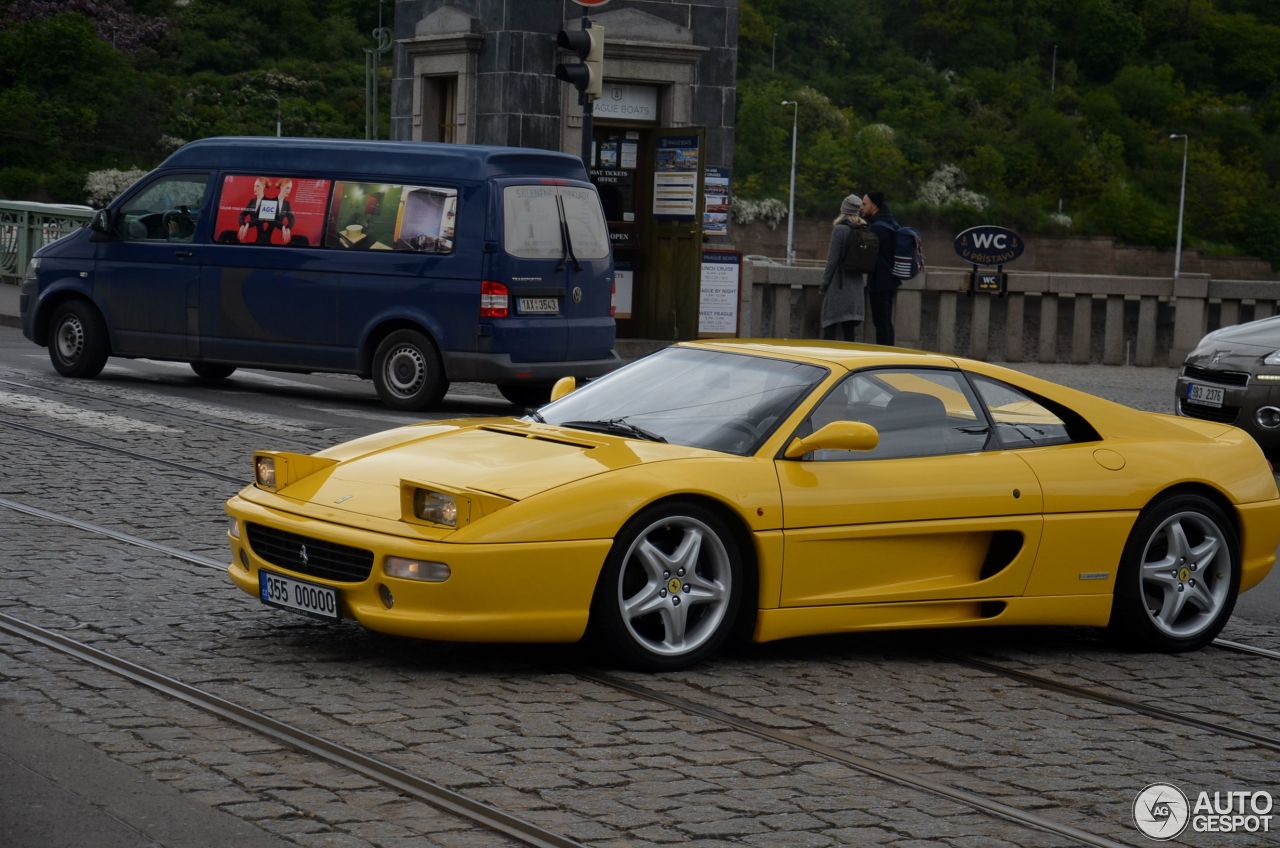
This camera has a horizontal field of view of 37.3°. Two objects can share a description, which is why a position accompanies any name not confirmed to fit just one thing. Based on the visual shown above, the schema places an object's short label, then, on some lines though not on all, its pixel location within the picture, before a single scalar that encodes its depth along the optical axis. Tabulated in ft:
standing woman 62.90
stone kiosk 70.03
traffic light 59.47
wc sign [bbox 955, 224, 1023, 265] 85.97
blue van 50.11
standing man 64.03
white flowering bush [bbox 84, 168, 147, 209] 226.17
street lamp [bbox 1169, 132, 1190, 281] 372.72
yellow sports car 20.98
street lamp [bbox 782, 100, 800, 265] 367.39
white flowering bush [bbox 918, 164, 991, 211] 401.29
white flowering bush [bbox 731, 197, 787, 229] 382.63
